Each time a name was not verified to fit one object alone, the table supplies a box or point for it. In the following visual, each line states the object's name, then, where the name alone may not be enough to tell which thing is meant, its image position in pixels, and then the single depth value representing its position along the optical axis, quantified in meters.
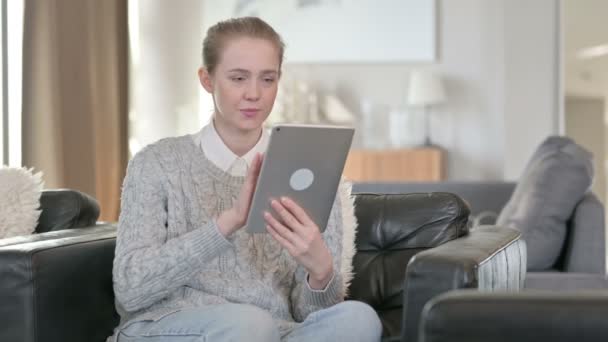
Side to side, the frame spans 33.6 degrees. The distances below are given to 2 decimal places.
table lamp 6.54
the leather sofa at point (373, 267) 1.85
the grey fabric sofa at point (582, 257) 3.37
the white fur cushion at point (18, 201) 2.61
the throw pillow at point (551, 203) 3.65
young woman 1.93
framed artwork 6.87
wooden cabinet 6.48
